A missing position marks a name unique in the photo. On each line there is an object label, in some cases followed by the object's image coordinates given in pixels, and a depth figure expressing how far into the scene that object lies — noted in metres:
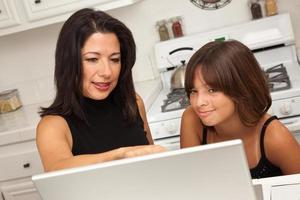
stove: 2.06
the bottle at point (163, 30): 2.73
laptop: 0.61
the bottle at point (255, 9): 2.58
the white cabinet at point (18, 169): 2.47
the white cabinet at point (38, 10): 2.46
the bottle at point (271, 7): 2.54
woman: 1.15
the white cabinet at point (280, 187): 0.86
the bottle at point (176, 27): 2.71
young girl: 1.30
